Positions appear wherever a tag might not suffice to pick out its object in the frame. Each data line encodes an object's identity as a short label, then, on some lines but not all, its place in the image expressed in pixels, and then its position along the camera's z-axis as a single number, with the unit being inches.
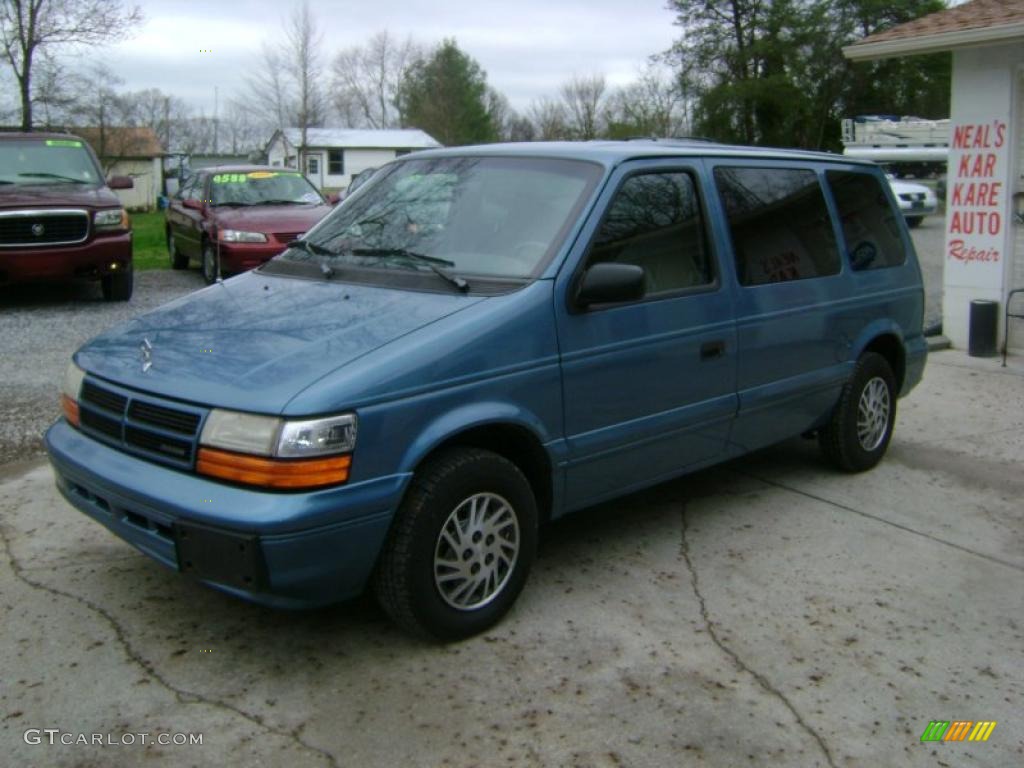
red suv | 408.2
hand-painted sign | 372.2
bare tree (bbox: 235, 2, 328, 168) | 1646.2
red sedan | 478.9
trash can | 371.6
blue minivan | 127.7
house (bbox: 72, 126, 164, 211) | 1844.2
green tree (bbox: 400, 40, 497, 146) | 2714.1
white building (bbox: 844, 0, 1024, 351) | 365.7
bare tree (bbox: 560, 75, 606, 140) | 1768.0
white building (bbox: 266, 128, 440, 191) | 2340.1
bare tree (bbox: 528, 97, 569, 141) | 1652.3
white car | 940.6
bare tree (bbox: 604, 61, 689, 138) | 1450.5
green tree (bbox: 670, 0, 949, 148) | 1439.5
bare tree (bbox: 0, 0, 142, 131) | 1128.8
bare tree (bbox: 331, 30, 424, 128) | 3038.9
